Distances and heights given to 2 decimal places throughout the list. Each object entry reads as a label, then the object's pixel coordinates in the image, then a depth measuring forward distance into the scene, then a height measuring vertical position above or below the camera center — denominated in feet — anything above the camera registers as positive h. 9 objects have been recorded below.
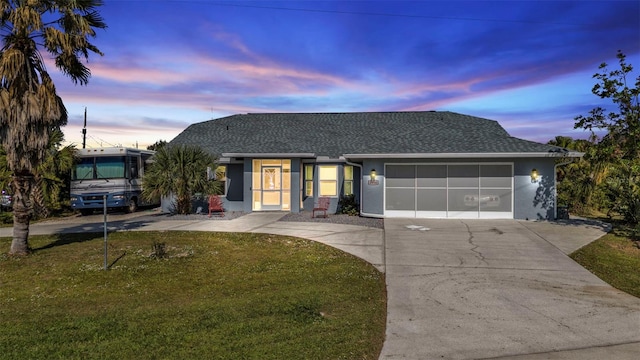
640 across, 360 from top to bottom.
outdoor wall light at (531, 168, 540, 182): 49.96 +0.68
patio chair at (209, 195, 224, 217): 57.52 -4.06
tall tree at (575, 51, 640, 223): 40.88 +4.72
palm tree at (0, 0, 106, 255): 29.04 +7.96
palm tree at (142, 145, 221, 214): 54.08 +0.53
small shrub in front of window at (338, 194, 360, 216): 58.03 -4.45
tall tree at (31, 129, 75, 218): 58.08 +0.12
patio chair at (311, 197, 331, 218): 58.75 -4.04
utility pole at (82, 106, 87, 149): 133.39 +16.67
